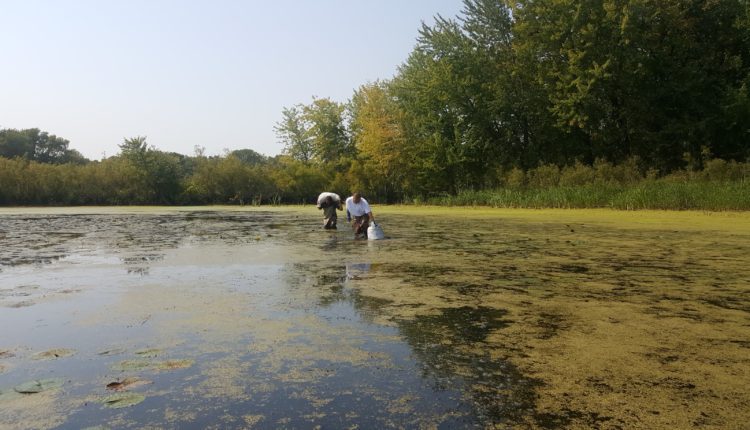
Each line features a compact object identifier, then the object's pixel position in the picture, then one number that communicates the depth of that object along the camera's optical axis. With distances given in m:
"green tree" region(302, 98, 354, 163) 32.91
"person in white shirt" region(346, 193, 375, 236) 9.19
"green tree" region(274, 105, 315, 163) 35.22
